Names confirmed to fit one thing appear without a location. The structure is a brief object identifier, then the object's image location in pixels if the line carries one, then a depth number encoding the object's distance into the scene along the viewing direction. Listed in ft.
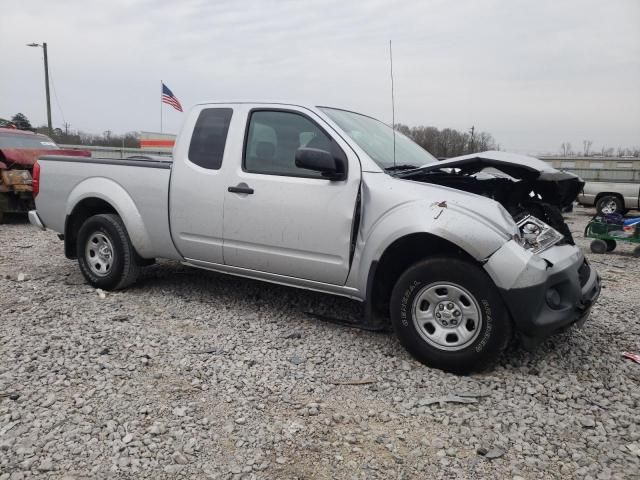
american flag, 70.85
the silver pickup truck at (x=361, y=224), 10.70
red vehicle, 32.86
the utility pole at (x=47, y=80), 81.82
